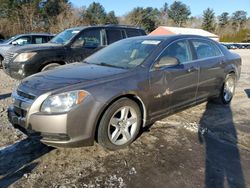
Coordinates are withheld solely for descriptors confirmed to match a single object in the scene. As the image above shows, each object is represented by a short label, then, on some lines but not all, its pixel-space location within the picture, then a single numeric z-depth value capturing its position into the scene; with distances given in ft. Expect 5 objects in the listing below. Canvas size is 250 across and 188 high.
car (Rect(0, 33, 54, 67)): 29.85
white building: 125.28
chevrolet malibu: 8.07
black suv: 16.95
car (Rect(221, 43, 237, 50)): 97.50
